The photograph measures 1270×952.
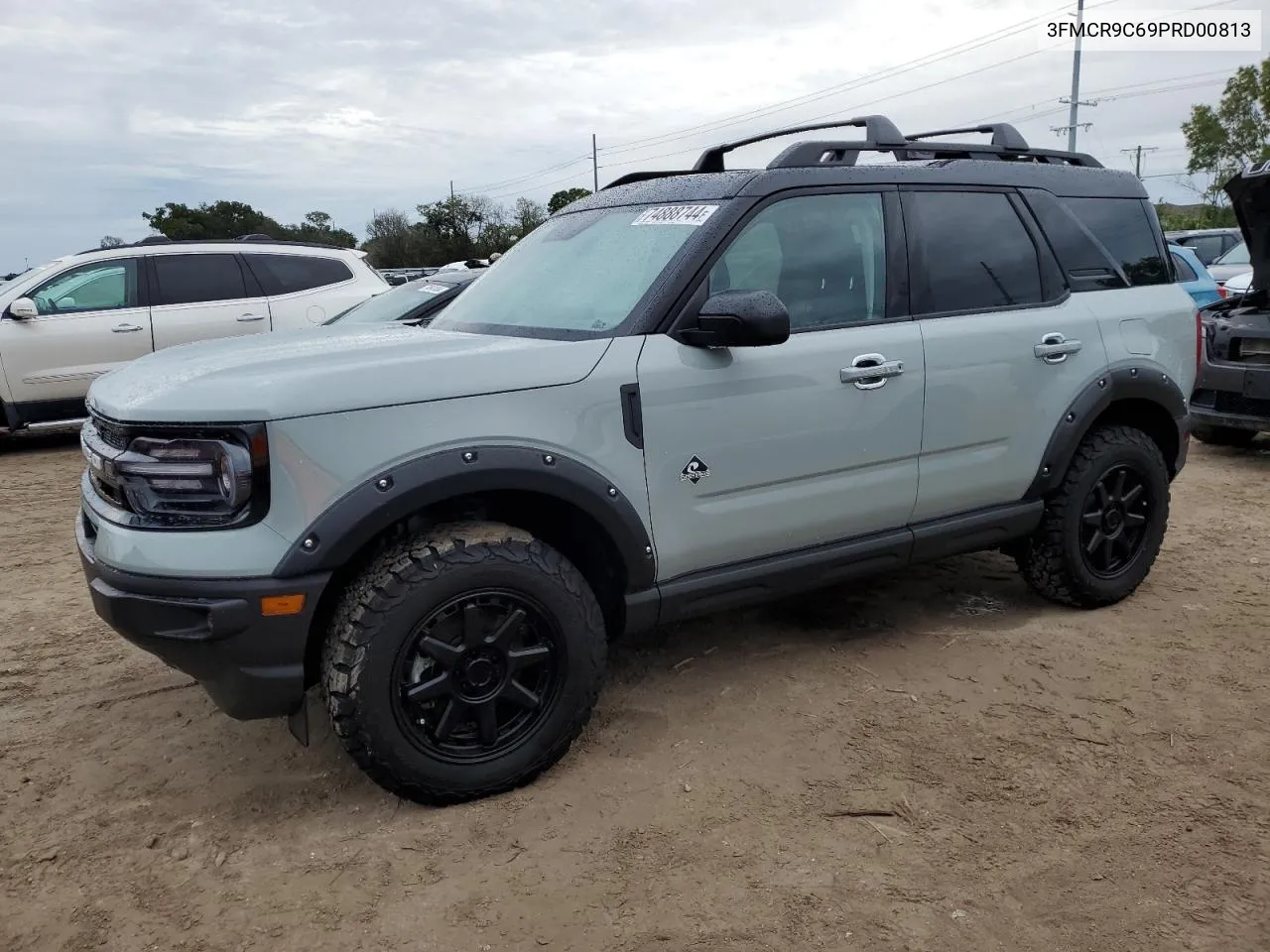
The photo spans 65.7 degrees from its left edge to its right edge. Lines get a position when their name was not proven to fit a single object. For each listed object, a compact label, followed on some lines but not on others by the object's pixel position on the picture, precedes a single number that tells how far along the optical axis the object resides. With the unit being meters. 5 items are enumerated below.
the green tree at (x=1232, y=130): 35.88
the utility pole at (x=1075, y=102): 37.78
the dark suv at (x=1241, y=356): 7.00
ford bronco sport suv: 2.57
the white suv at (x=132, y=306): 8.77
